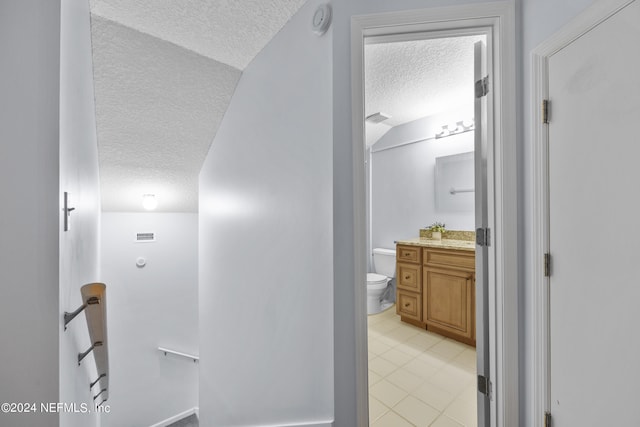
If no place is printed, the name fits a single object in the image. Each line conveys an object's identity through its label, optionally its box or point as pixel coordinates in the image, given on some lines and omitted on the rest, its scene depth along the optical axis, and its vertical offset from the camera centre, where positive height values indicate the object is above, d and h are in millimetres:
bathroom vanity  2461 -768
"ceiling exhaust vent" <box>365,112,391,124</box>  3174 +1214
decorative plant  3182 -173
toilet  3262 -856
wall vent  3307 -292
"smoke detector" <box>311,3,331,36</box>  1218 +939
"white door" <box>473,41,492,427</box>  1291 -16
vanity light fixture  2938 +1003
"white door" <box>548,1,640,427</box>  786 -44
